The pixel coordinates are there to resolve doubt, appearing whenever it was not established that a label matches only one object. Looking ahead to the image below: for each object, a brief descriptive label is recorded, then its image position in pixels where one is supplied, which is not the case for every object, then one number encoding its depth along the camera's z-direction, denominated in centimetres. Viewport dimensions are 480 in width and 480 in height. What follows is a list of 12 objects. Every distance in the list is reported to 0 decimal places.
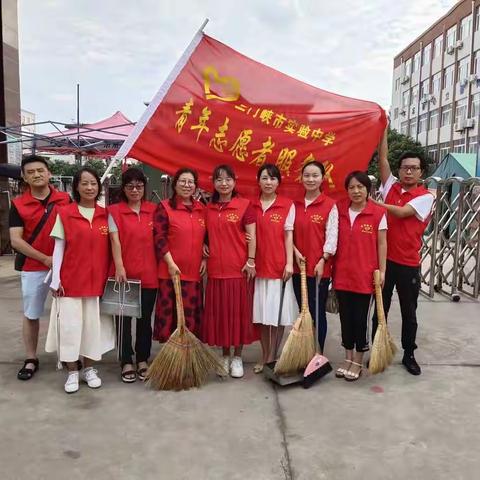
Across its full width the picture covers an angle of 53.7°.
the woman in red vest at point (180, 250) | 279
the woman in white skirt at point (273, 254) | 288
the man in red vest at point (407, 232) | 296
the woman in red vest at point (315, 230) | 288
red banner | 314
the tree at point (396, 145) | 2620
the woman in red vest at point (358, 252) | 284
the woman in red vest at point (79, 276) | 265
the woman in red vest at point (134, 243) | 275
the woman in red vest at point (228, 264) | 283
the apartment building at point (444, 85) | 2680
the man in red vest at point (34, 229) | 280
